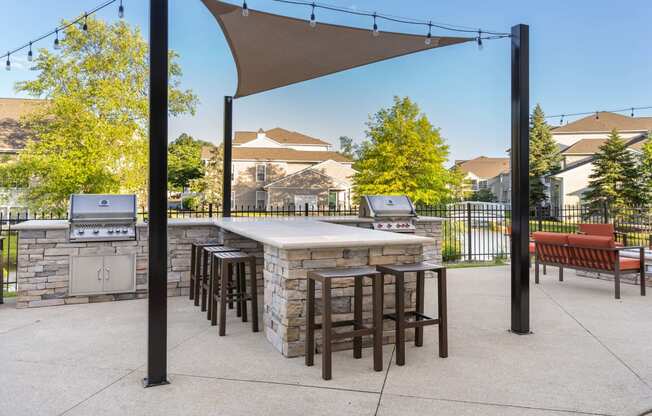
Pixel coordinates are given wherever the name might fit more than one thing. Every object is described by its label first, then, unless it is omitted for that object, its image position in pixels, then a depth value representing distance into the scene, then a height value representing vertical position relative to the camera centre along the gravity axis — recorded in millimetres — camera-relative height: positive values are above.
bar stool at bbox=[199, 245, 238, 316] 4537 -668
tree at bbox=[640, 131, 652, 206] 19031 +1597
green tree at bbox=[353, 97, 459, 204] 17297 +2014
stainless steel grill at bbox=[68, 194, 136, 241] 4906 -57
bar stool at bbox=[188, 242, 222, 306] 4941 -630
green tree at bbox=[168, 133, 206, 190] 30453 +3186
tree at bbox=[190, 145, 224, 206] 24438 +1447
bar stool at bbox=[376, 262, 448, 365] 3074 -715
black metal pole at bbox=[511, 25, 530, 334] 3688 +317
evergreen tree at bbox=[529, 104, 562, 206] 25609 +3531
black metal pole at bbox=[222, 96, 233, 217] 6461 +849
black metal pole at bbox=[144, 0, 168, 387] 2678 +110
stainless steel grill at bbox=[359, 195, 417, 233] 6484 -11
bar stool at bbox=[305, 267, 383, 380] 2828 -718
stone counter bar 3238 -377
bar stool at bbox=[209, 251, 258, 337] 3742 -647
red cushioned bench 5344 -530
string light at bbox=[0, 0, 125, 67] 3641 +1618
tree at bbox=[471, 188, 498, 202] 34375 +1250
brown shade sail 4094 +1663
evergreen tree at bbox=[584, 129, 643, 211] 19500 +1560
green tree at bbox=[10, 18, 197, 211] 13719 +2997
